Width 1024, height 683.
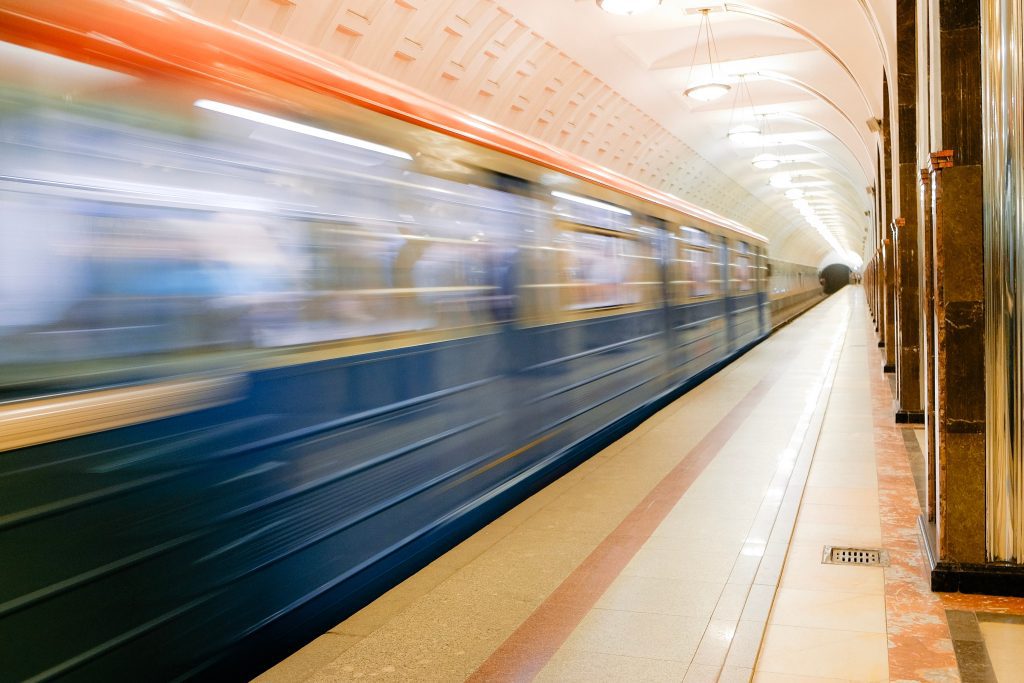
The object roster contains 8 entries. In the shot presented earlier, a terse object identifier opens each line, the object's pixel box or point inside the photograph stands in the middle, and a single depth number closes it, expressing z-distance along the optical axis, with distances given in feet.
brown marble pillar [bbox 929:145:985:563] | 13.44
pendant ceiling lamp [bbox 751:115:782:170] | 82.38
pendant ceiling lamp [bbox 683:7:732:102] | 52.89
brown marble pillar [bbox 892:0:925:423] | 28.27
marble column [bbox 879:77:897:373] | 42.96
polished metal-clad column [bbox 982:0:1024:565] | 12.37
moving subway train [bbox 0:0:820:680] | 8.24
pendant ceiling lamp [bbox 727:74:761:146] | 68.12
